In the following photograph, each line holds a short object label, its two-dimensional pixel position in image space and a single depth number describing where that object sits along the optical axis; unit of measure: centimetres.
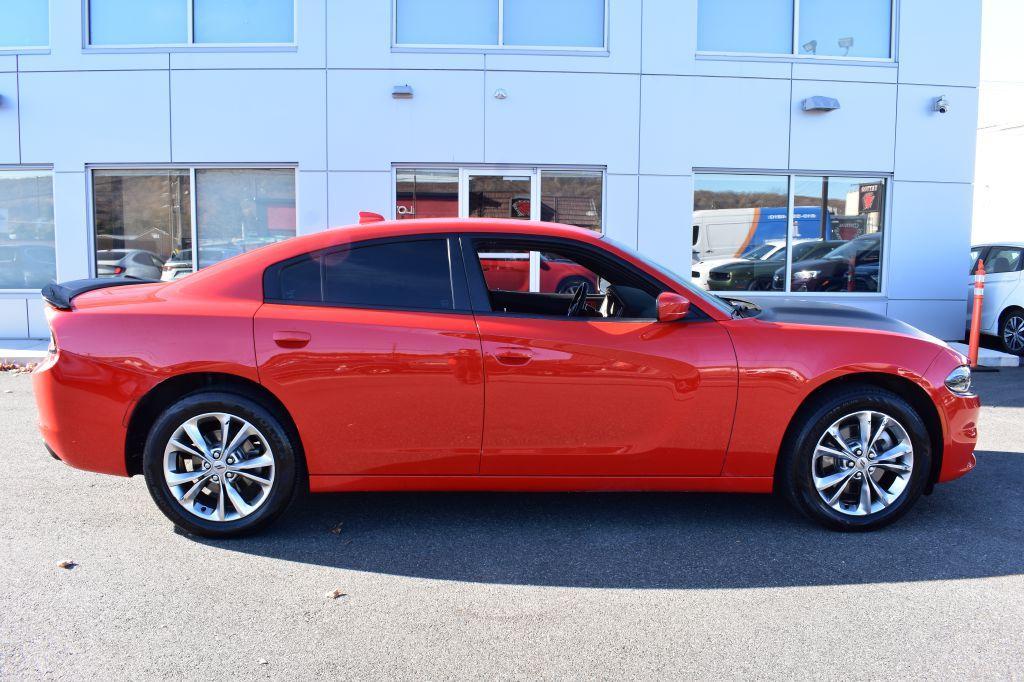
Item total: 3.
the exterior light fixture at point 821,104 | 1095
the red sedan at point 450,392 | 402
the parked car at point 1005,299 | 1138
